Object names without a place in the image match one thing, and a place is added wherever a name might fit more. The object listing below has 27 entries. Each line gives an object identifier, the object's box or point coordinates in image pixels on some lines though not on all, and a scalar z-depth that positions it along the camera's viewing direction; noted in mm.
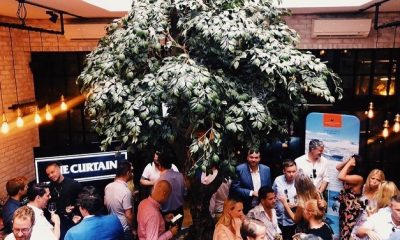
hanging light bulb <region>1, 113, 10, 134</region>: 4504
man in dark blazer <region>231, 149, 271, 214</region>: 4484
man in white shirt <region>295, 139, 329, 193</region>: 5062
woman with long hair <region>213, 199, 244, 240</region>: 3229
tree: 2312
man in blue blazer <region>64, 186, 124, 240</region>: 3137
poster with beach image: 5176
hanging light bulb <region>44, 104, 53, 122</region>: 5281
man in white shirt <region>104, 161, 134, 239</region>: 4074
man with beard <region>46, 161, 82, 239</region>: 4449
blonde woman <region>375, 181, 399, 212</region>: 3508
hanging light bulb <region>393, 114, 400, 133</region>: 5021
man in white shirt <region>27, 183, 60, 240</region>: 3422
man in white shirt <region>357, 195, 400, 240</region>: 3102
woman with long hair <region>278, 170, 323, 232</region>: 3768
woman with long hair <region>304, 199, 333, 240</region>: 3180
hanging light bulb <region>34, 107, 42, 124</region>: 5183
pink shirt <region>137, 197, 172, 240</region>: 3328
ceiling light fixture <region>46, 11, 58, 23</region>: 5332
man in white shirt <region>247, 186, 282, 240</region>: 3603
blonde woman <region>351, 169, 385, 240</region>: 3691
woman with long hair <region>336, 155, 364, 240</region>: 4062
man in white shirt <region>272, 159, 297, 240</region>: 4480
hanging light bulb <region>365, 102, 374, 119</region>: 5637
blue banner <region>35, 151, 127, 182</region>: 4684
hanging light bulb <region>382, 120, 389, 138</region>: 5484
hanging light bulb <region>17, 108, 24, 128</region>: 4812
